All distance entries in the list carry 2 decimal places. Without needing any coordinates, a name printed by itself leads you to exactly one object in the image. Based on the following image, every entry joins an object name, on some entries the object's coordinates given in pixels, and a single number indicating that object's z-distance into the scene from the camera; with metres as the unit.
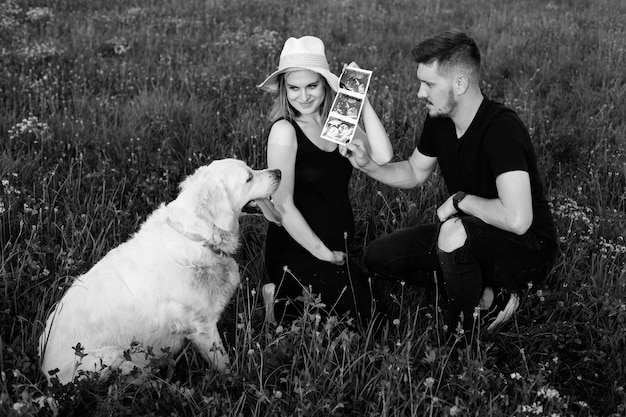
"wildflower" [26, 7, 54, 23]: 8.43
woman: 3.54
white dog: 2.79
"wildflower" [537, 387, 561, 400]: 2.39
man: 3.18
